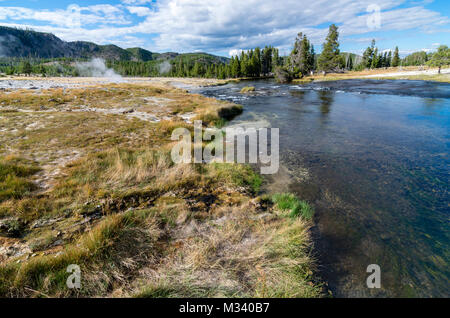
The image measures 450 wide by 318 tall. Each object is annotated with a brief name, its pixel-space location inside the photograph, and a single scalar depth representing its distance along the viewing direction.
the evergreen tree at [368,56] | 102.85
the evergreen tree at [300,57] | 79.12
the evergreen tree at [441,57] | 59.22
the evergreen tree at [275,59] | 107.46
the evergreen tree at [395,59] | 101.69
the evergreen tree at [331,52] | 76.94
